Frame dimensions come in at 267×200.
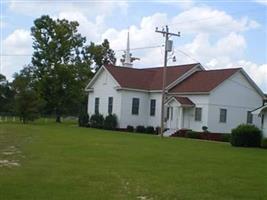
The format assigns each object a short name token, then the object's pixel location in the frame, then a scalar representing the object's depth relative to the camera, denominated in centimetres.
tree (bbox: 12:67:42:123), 7144
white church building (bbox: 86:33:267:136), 5372
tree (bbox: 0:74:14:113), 11401
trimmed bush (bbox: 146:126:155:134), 5764
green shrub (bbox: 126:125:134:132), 5906
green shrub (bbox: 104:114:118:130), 6022
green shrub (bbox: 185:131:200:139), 4918
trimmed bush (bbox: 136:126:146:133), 5831
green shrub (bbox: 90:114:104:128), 6303
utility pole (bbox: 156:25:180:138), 4784
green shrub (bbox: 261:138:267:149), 3684
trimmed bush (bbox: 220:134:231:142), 4515
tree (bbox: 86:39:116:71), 8444
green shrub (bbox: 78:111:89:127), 6725
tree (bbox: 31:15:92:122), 7800
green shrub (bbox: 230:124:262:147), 3709
